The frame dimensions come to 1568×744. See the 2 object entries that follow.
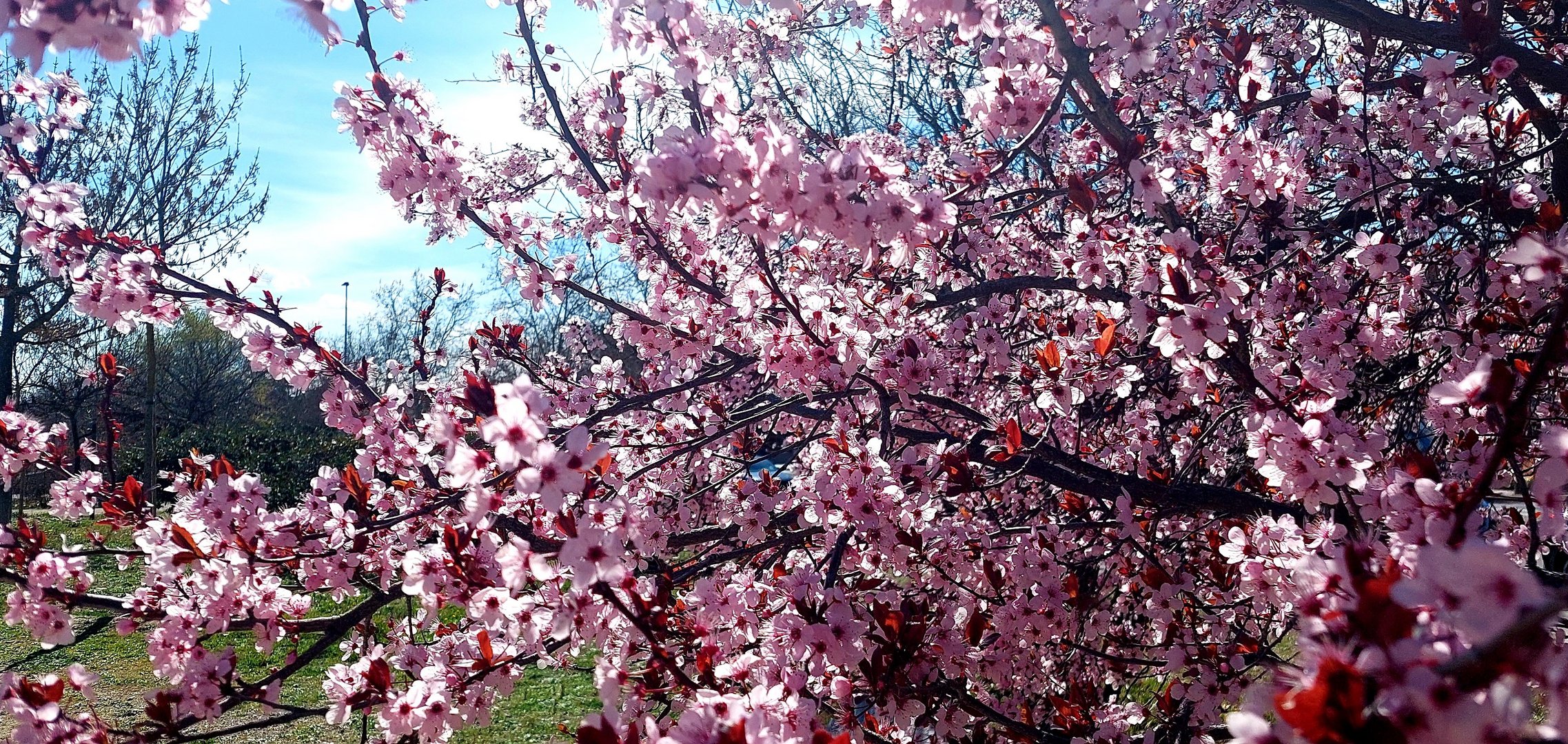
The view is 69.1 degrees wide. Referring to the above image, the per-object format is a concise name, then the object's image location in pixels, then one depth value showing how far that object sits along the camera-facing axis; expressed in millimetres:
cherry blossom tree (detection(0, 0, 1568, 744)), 418
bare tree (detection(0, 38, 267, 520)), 8252
